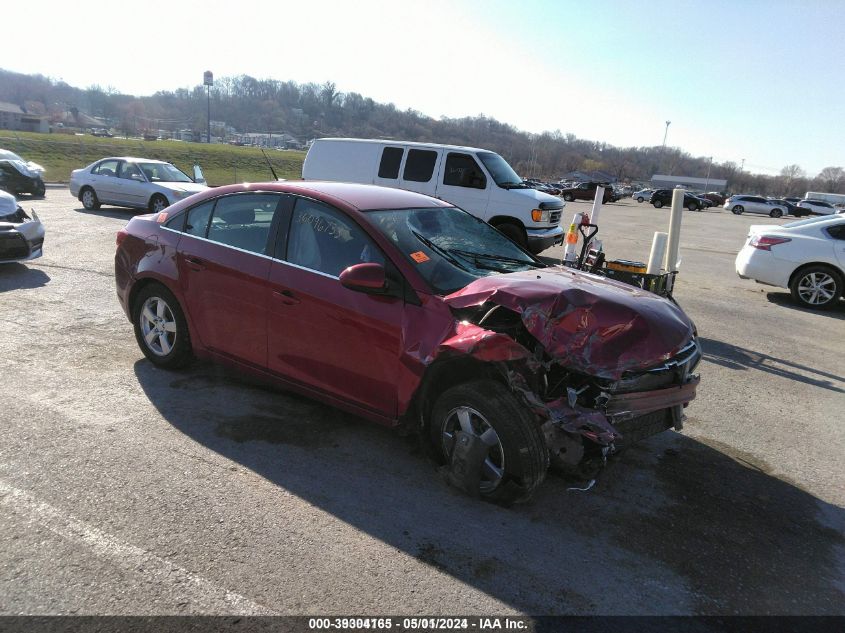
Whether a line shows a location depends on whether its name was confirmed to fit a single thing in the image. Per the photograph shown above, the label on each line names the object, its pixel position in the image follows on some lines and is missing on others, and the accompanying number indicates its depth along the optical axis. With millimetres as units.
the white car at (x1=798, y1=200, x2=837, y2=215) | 51875
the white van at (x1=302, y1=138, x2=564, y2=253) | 11398
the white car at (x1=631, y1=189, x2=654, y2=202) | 55159
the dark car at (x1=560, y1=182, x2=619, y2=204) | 46403
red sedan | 3203
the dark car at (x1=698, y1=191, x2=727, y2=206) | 59125
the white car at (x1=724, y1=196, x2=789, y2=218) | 48719
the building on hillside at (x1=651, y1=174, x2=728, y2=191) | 116512
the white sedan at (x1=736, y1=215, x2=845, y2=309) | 9586
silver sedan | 15008
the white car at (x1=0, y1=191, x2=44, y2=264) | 7965
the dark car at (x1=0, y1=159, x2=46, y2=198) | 17781
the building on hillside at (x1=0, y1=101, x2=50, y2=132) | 103500
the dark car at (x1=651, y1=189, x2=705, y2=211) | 47625
